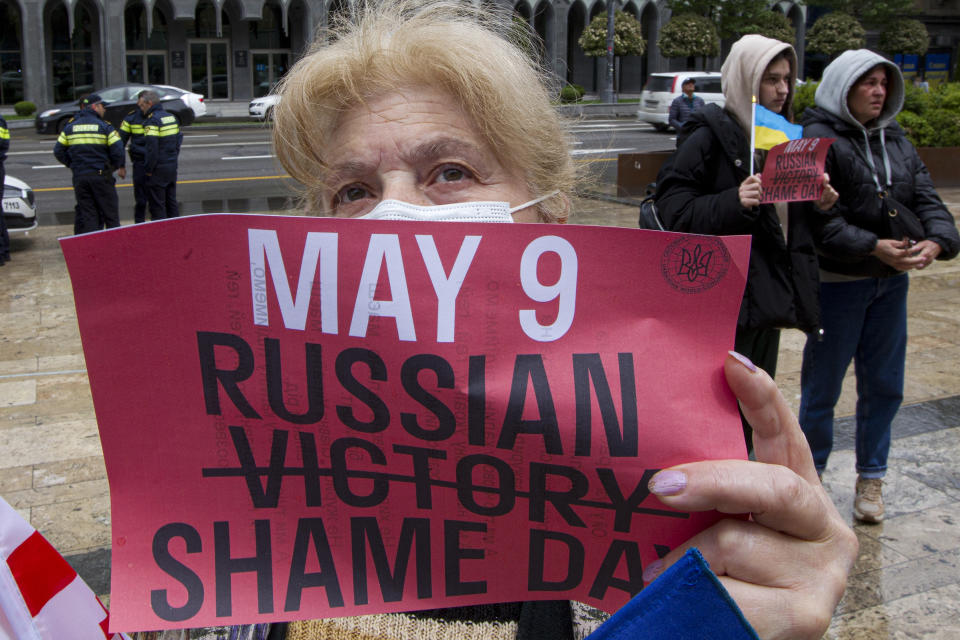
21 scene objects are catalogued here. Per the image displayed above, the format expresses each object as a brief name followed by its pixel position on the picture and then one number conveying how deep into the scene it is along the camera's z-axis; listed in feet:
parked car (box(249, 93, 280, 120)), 85.56
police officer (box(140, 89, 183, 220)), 35.81
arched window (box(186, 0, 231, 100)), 108.88
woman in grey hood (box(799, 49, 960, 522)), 12.39
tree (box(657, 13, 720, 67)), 114.52
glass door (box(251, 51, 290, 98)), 112.47
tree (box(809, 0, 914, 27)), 124.77
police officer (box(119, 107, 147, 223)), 35.83
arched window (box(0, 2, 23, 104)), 98.58
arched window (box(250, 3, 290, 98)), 112.37
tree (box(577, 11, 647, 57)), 114.11
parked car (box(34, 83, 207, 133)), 75.31
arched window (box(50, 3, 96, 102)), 102.06
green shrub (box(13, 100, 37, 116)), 87.92
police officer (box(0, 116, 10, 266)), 30.63
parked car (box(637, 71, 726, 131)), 81.87
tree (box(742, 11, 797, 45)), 118.73
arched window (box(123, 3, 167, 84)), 106.42
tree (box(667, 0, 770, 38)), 119.55
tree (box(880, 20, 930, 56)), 128.26
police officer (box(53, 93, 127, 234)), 32.78
